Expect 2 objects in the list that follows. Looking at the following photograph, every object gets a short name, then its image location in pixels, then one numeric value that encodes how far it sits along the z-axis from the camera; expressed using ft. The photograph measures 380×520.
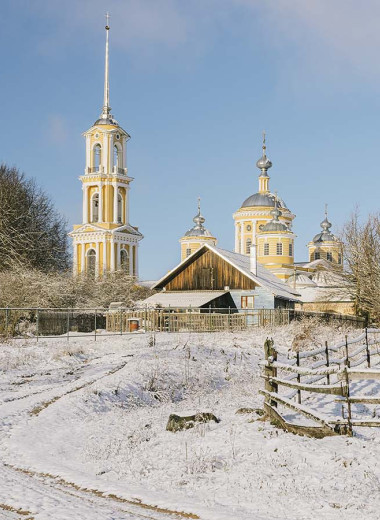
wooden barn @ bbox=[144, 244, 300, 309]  154.68
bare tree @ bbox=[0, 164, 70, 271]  167.02
